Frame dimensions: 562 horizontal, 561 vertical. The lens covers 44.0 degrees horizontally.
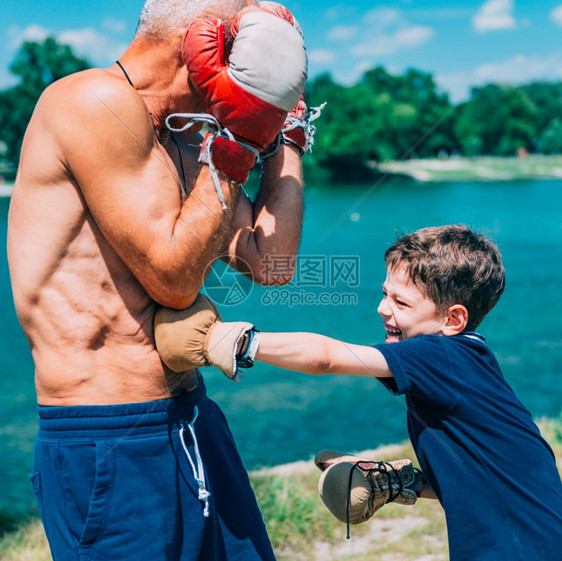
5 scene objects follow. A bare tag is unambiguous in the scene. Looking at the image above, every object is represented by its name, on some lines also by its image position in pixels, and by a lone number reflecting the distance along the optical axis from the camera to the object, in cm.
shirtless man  168
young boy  183
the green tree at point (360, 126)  6328
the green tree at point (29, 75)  5350
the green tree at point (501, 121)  8696
